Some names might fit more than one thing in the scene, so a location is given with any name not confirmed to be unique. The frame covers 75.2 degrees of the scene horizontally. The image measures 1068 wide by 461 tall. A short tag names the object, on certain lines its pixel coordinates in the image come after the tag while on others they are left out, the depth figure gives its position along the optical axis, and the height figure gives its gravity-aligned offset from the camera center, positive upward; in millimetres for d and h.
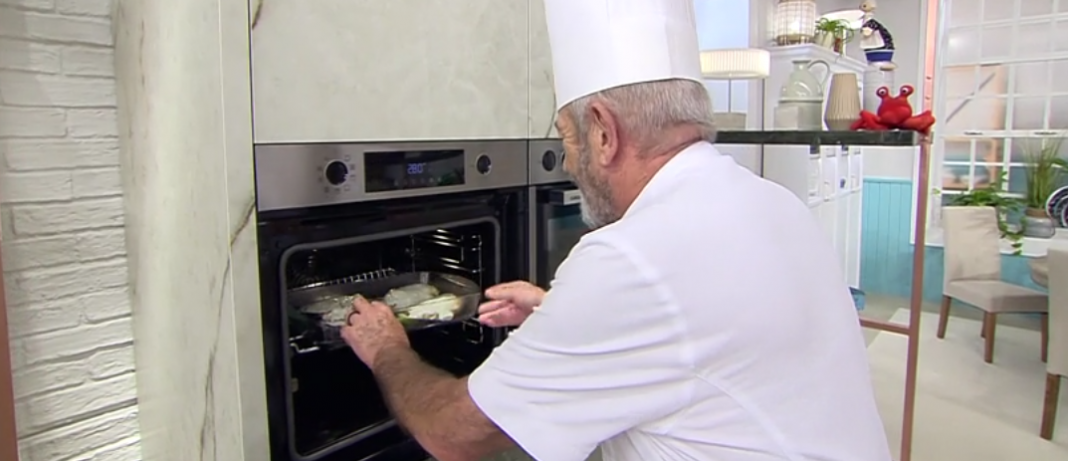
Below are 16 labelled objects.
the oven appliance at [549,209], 1445 -102
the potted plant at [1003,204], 4707 -284
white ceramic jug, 2539 +226
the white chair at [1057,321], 2967 -677
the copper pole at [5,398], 1213 -415
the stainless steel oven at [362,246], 1046 -162
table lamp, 2814 +390
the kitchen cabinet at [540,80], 1424 +170
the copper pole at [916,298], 2152 -438
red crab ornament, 2072 +136
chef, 816 -206
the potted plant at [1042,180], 4562 -114
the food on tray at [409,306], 1235 -275
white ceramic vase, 2375 +206
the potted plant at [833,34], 4090 +767
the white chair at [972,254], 4168 -562
